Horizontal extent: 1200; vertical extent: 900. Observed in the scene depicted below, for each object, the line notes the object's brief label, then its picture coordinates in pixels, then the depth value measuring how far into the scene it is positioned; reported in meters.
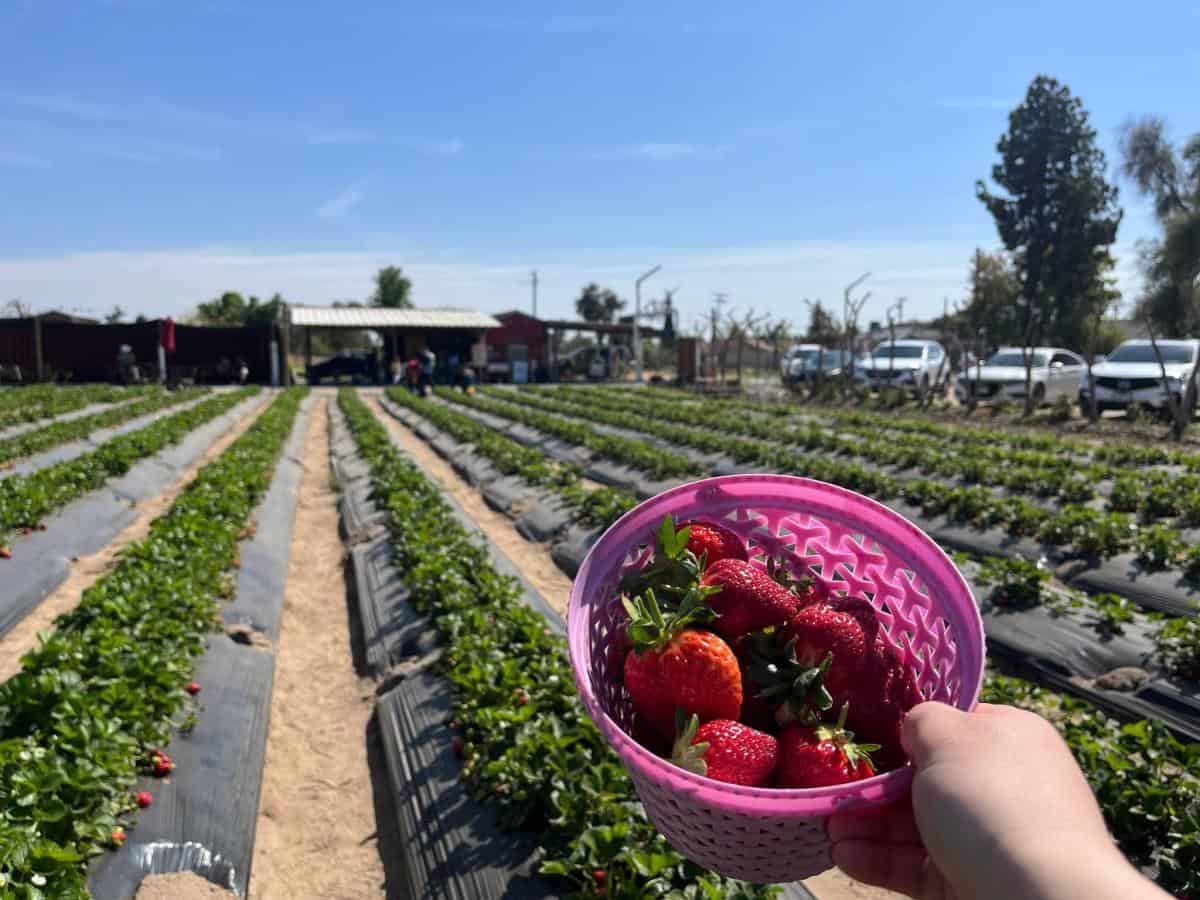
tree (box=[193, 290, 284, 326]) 53.66
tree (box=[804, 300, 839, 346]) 29.05
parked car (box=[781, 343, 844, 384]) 29.77
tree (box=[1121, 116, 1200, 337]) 34.59
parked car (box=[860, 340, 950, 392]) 23.12
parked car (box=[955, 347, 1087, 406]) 20.52
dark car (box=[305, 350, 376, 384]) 38.59
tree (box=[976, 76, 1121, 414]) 41.72
